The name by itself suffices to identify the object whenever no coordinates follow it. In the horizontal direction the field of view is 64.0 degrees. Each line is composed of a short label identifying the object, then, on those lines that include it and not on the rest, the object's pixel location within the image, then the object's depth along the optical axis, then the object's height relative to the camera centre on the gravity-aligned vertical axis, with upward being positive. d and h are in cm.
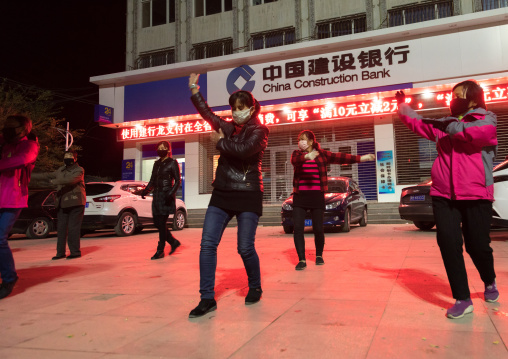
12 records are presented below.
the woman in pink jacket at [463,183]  285 +11
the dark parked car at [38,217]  1139 -28
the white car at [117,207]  1072 -6
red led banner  1519 +364
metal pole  2810 +437
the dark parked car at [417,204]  949 -11
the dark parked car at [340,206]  1039 -13
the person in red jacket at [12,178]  394 +29
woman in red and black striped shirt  527 +24
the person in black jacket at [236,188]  322 +13
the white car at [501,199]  690 -2
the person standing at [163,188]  638 +26
